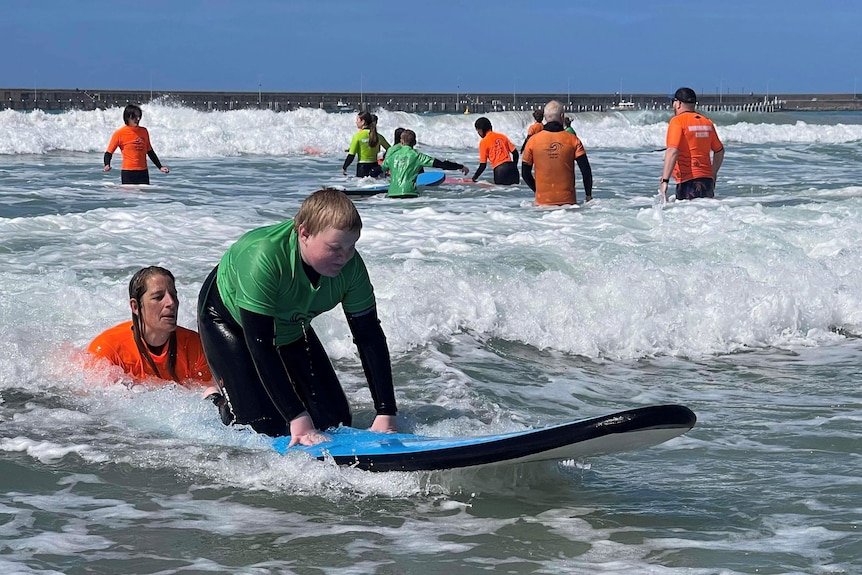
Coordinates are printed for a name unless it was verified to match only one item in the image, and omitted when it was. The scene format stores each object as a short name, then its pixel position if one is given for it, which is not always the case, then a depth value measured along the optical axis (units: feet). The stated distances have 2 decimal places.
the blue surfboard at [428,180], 61.00
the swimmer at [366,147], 62.28
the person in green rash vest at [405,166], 54.19
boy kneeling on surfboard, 13.96
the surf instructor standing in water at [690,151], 39.68
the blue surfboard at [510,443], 13.87
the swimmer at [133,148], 49.88
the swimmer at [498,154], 60.90
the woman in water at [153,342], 18.99
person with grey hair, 43.55
